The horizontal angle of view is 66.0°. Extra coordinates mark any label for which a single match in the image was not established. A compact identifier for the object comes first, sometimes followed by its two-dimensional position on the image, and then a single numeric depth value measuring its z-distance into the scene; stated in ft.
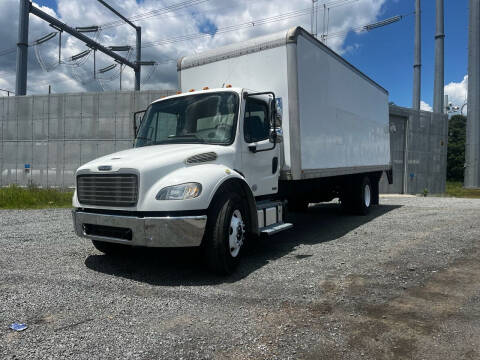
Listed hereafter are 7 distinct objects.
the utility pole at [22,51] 69.92
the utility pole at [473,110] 90.68
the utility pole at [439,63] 90.74
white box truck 14.11
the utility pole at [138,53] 95.45
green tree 205.39
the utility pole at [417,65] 92.68
